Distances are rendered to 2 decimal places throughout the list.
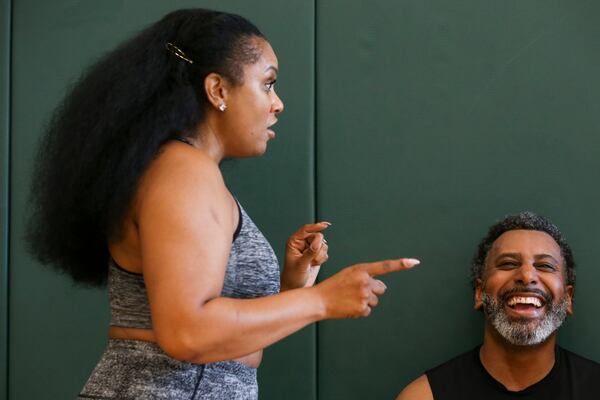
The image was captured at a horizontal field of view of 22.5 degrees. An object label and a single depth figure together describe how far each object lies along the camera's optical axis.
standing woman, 1.96
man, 2.50
